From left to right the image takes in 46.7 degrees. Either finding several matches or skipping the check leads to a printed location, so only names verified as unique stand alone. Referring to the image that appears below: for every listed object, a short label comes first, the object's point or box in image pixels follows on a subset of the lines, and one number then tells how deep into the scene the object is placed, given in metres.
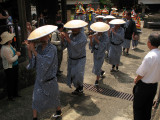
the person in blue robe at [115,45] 5.91
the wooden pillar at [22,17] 4.92
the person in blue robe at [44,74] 3.02
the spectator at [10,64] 3.72
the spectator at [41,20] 9.95
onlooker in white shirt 2.62
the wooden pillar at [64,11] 10.44
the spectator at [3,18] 5.34
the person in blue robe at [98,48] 4.93
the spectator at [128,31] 7.68
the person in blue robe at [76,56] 4.17
